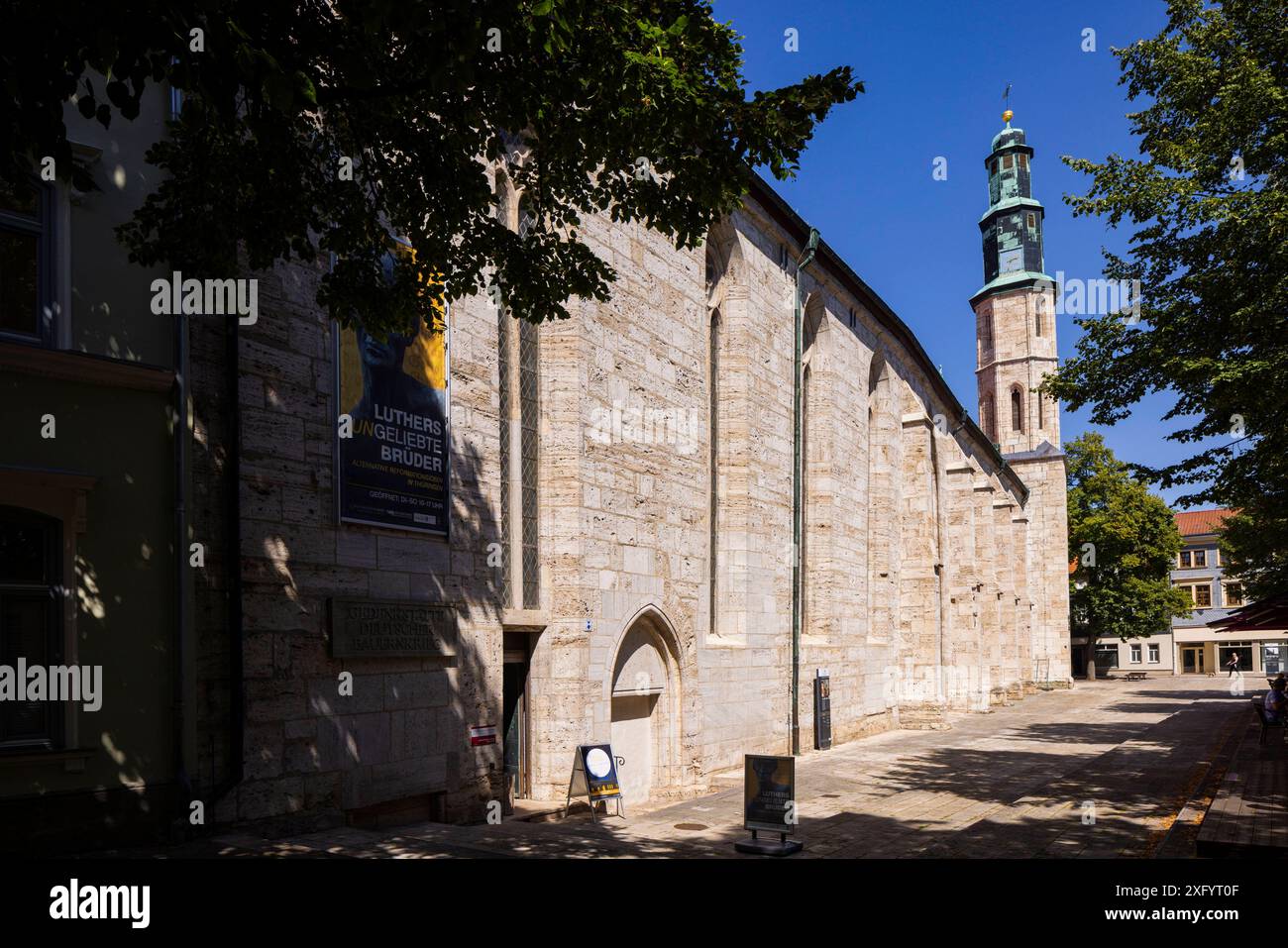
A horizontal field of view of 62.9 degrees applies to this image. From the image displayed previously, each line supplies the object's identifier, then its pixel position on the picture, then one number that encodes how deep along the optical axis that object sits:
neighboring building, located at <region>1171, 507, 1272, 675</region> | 76.19
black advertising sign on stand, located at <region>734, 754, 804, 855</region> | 11.20
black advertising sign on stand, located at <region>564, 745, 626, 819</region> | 13.93
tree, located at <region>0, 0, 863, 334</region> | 5.61
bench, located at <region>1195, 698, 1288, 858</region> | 9.22
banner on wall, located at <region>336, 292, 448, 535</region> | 10.72
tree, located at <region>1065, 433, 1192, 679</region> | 58.31
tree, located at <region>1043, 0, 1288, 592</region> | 14.78
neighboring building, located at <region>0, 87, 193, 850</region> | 7.66
